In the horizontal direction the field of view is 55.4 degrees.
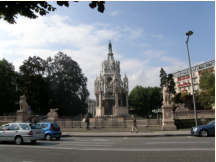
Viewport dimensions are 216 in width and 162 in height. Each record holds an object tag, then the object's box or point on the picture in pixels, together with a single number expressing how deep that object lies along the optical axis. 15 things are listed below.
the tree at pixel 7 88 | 49.66
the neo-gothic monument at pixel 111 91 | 37.88
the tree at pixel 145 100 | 67.31
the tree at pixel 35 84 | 46.78
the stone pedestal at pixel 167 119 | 21.89
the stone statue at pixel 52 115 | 37.86
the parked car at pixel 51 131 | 15.71
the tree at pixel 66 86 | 49.16
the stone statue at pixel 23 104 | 28.01
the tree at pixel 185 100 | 60.06
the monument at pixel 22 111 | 27.61
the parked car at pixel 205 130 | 15.27
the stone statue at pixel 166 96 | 23.36
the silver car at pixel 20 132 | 12.52
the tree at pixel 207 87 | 46.34
